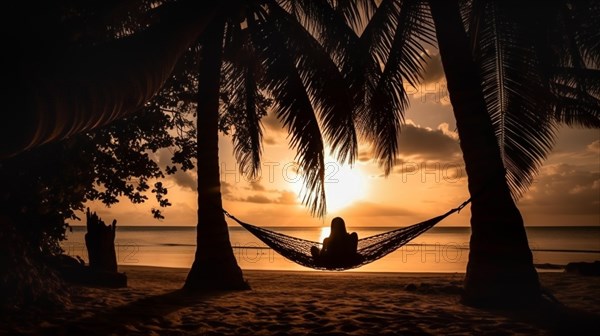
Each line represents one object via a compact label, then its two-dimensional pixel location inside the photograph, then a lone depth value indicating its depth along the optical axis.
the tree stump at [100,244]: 8.26
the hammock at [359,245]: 6.35
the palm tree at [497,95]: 5.67
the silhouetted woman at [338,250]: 6.77
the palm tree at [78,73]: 2.20
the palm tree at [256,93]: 6.85
